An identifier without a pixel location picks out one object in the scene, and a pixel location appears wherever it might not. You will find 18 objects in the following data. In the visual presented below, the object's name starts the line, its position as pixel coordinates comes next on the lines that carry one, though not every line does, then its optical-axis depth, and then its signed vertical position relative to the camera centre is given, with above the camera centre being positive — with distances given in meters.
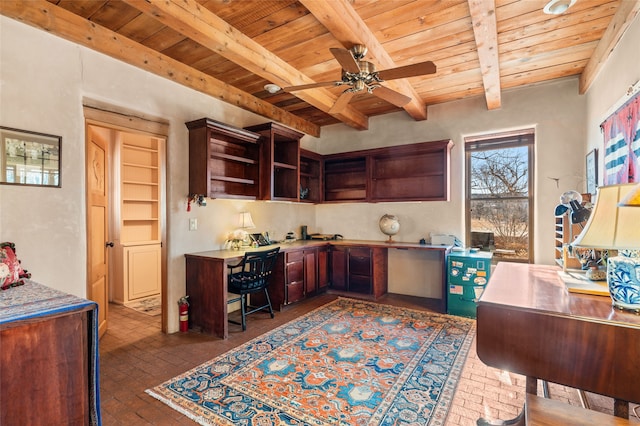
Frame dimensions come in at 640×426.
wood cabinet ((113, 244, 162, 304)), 4.32 -0.91
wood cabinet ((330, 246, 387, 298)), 4.39 -0.88
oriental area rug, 1.91 -1.28
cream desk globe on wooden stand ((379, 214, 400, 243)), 4.55 -0.21
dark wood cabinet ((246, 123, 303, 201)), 3.92 +0.70
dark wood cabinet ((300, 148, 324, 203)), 5.11 +0.58
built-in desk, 3.09 -0.81
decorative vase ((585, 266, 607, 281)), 1.89 -0.40
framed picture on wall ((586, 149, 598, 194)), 2.93 +0.40
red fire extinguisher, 3.26 -1.10
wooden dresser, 1.32 -0.69
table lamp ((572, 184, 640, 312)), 1.26 -0.12
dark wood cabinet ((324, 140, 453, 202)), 4.32 +0.59
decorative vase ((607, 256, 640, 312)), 1.35 -0.33
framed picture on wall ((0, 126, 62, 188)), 2.12 +0.41
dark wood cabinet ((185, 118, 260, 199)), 3.26 +0.64
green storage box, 3.58 -0.84
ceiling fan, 2.19 +1.09
